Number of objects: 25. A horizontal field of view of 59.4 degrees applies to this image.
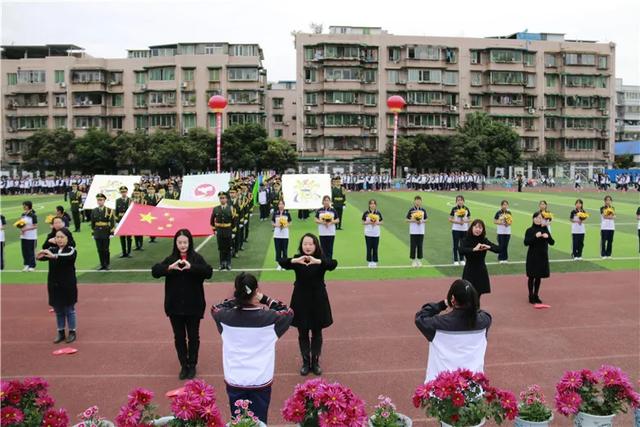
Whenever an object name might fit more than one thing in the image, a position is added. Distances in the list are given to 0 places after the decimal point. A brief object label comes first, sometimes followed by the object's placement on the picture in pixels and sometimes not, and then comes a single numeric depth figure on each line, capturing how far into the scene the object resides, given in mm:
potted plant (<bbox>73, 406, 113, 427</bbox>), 4262
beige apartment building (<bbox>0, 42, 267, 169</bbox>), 66312
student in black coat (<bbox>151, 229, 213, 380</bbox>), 7281
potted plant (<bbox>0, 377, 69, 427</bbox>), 4234
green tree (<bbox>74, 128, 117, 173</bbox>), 60906
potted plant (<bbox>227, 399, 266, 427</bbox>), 4207
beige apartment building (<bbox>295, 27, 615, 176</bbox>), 65688
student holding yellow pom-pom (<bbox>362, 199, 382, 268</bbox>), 15125
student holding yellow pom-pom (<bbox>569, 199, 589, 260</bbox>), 15555
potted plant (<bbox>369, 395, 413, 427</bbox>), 4426
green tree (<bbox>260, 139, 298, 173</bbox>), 58812
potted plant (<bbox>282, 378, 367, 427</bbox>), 4137
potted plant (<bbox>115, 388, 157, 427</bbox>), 4137
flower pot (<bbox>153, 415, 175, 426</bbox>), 4421
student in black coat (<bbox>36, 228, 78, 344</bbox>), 8930
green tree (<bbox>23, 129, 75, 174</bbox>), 61125
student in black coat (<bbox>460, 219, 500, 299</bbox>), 9656
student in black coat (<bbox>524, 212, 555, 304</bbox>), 10812
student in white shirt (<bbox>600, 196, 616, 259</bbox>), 15875
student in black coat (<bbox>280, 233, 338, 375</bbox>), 7133
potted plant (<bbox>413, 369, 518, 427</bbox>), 4371
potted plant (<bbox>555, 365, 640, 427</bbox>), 4695
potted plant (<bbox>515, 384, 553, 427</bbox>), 4652
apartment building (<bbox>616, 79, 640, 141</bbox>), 93662
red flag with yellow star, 15102
